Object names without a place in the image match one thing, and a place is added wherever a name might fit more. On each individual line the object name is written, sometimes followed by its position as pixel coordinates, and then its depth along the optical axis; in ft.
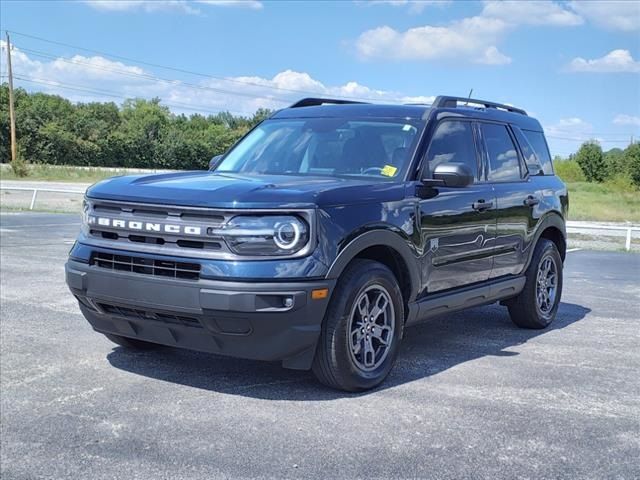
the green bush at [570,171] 296.53
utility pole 170.40
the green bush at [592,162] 326.65
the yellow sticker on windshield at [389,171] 17.44
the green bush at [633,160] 261.83
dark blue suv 14.06
